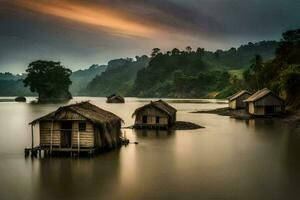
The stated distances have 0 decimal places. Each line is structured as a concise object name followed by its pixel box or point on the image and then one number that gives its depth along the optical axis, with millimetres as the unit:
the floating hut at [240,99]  105481
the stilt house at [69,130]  39844
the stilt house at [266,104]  84819
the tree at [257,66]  140875
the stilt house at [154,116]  65188
